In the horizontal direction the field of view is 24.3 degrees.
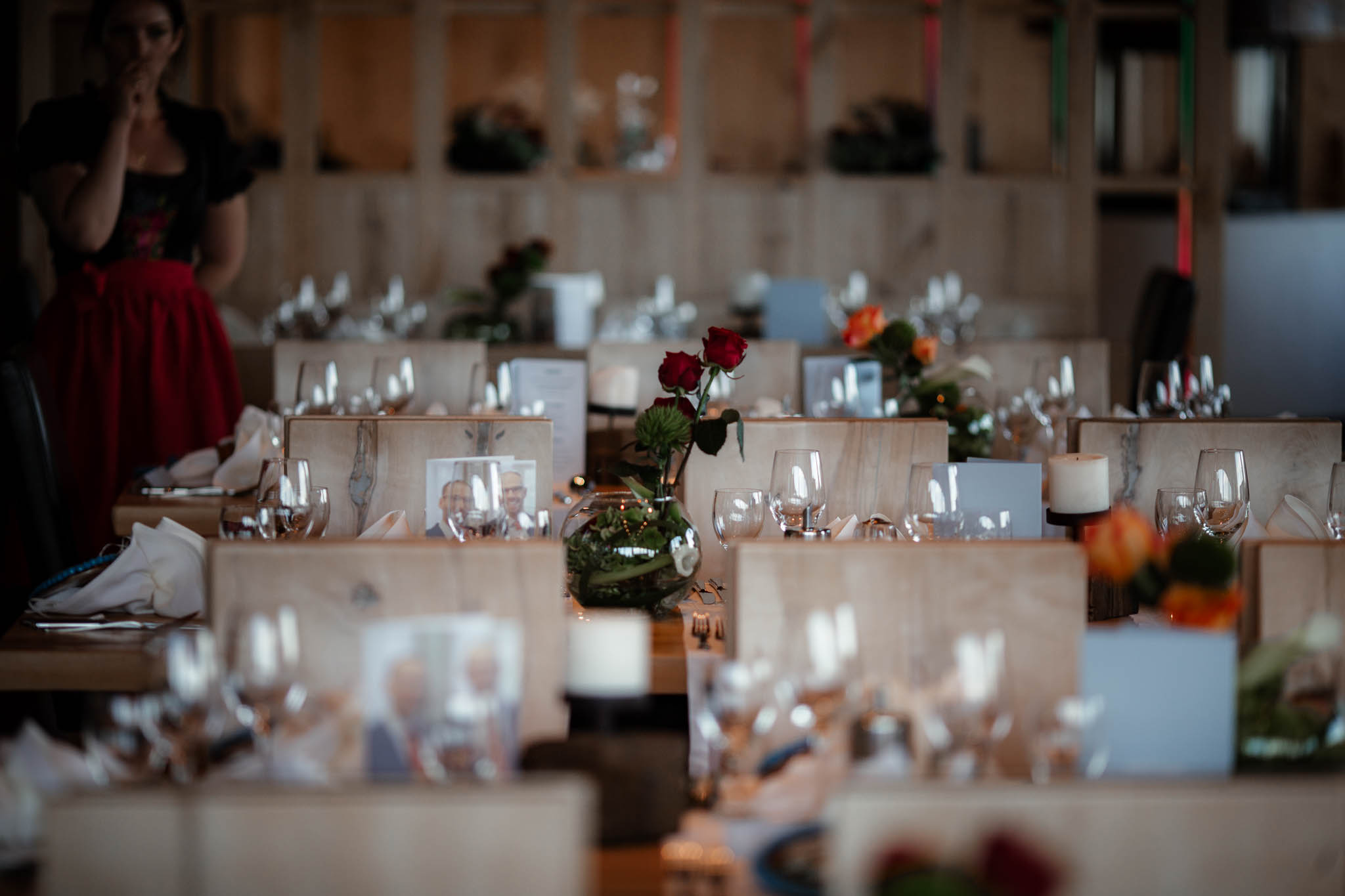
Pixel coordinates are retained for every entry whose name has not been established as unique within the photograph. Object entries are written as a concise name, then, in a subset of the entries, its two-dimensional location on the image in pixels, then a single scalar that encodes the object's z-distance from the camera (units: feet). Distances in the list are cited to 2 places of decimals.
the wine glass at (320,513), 14.67
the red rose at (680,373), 14.75
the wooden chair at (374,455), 15.43
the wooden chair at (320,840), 11.12
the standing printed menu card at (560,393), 18.63
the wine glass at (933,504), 14.23
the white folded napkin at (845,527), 15.30
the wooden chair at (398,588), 12.72
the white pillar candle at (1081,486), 14.58
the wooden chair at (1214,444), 15.76
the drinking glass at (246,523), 14.49
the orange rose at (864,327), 18.45
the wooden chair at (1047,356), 21.40
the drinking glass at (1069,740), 12.08
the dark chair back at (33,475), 16.43
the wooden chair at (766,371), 21.09
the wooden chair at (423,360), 20.49
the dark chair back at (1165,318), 27.63
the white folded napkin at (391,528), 14.71
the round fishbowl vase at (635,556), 14.66
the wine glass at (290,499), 14.58
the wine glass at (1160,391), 18.77
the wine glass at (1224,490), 14.80
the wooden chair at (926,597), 12.83
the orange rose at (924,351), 18.34
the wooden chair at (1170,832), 11.28
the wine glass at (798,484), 14.93
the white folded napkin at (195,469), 17.68
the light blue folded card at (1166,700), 12.08
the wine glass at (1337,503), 14.51
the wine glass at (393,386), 19.10
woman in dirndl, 19.44
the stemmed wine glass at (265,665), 12.25
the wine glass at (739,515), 14.79
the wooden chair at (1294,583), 12.97
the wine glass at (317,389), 19.00
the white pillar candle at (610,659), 12.42
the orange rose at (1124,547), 12.51
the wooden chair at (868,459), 15.75
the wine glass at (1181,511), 14.78
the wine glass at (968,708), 12.04
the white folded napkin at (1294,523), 14.99
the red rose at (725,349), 14.78
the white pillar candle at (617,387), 18.60
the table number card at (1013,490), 14.43
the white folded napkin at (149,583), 14.60
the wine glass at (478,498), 14.18
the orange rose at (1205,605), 12.33
